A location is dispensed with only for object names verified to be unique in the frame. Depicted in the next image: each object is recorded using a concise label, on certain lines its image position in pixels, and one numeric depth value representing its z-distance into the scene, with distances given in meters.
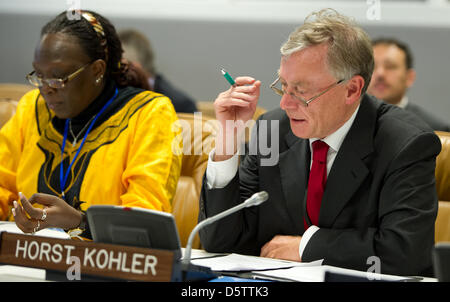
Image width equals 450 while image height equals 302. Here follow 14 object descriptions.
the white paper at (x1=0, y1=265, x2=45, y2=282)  2.99
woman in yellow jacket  4.52
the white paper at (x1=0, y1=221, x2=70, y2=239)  4.09
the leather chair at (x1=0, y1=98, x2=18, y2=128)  5.99
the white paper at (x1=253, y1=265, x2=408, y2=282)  3.11
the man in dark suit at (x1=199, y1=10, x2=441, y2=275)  3.65
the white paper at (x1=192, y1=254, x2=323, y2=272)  3.32
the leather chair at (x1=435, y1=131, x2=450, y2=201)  4.53
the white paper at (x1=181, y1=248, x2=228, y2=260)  3.79
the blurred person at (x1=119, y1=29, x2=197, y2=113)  9.30
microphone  2.92
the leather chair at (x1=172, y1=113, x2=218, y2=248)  5.12
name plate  2.65
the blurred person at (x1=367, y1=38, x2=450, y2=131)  8.87
